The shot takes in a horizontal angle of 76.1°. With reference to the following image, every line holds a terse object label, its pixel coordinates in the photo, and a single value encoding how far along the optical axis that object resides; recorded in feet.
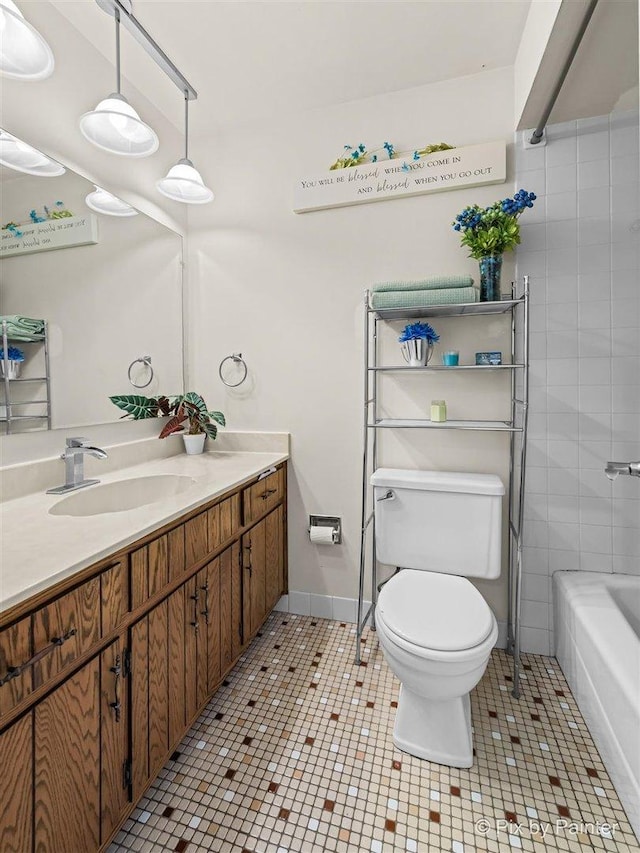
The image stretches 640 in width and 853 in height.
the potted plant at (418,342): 5.74
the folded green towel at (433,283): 5.57
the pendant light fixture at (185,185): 5.83
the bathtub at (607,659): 3.75
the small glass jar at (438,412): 5.94
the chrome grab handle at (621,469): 3.53
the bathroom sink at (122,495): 4.78
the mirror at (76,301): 4.65
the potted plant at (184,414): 6.35
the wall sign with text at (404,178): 5.86
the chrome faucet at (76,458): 5.02
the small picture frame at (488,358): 5.77
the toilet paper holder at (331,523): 6.85
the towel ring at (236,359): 7.20
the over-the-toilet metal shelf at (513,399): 5.37
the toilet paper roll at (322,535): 6.77
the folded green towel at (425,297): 5.47
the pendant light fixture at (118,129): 4.60
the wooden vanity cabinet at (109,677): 2.56
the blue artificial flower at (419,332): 5.74
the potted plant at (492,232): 5.30
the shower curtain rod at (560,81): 4.04
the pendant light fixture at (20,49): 3.54
